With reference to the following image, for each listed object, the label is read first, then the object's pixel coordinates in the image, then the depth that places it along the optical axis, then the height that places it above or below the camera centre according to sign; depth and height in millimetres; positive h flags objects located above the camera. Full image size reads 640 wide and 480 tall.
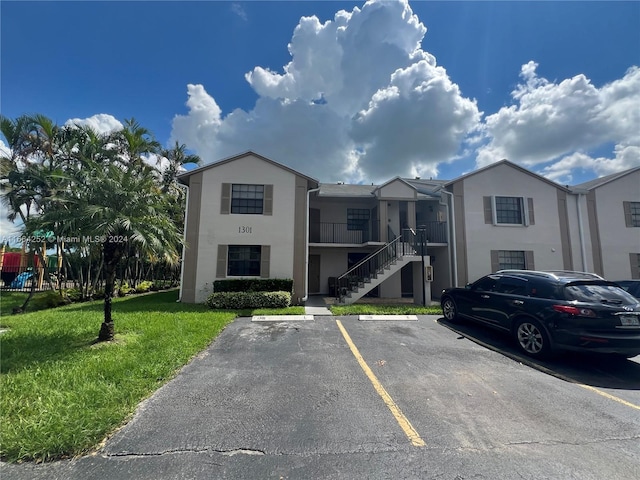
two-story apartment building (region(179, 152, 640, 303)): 12867 +2234
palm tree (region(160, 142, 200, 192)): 21266 +8353
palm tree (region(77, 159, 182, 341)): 6000 +1091
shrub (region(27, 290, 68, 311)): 12094 -1396
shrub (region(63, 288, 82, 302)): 13977 -1275
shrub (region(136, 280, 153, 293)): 17891 -1088
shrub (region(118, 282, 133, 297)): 16088 -1158
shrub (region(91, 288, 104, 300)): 14406 -1283
